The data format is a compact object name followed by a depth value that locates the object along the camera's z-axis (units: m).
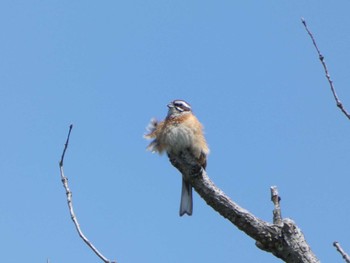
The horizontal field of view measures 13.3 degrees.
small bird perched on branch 16.17
